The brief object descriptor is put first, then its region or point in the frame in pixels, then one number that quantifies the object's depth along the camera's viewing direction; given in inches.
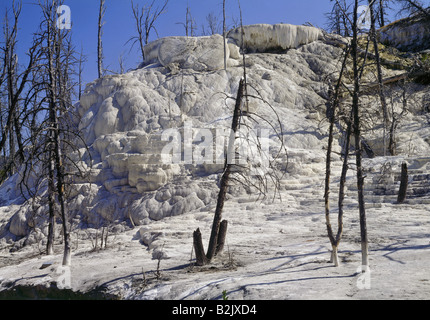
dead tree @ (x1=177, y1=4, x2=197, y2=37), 1333.4
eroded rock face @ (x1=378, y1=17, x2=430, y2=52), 1050.1
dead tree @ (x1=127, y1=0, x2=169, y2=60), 1258.0
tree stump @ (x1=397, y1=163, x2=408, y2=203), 430.3
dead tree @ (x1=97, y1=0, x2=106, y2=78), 1056.2
